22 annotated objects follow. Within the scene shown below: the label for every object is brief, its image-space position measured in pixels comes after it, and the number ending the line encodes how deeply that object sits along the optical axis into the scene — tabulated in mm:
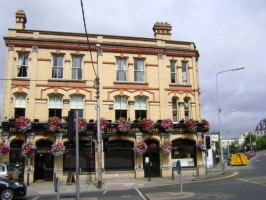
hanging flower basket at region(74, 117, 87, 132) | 21297
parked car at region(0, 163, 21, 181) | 16891
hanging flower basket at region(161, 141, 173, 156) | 22812
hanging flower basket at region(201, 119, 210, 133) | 24688
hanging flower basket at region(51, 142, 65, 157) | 20750
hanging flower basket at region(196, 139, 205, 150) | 23891
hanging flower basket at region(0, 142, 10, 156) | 20094
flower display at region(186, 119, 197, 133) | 23756
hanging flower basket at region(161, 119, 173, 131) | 23031
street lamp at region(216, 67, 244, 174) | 24591
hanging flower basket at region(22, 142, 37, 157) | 20453
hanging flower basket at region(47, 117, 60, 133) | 20969
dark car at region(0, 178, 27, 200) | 12789
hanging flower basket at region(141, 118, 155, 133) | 22672
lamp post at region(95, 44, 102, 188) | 18114
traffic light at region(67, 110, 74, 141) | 11148
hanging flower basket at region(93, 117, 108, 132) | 21875
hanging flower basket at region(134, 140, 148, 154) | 22147
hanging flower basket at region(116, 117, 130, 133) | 22141
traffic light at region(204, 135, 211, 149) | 22384
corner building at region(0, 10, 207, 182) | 21859
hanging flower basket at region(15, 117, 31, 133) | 20562
